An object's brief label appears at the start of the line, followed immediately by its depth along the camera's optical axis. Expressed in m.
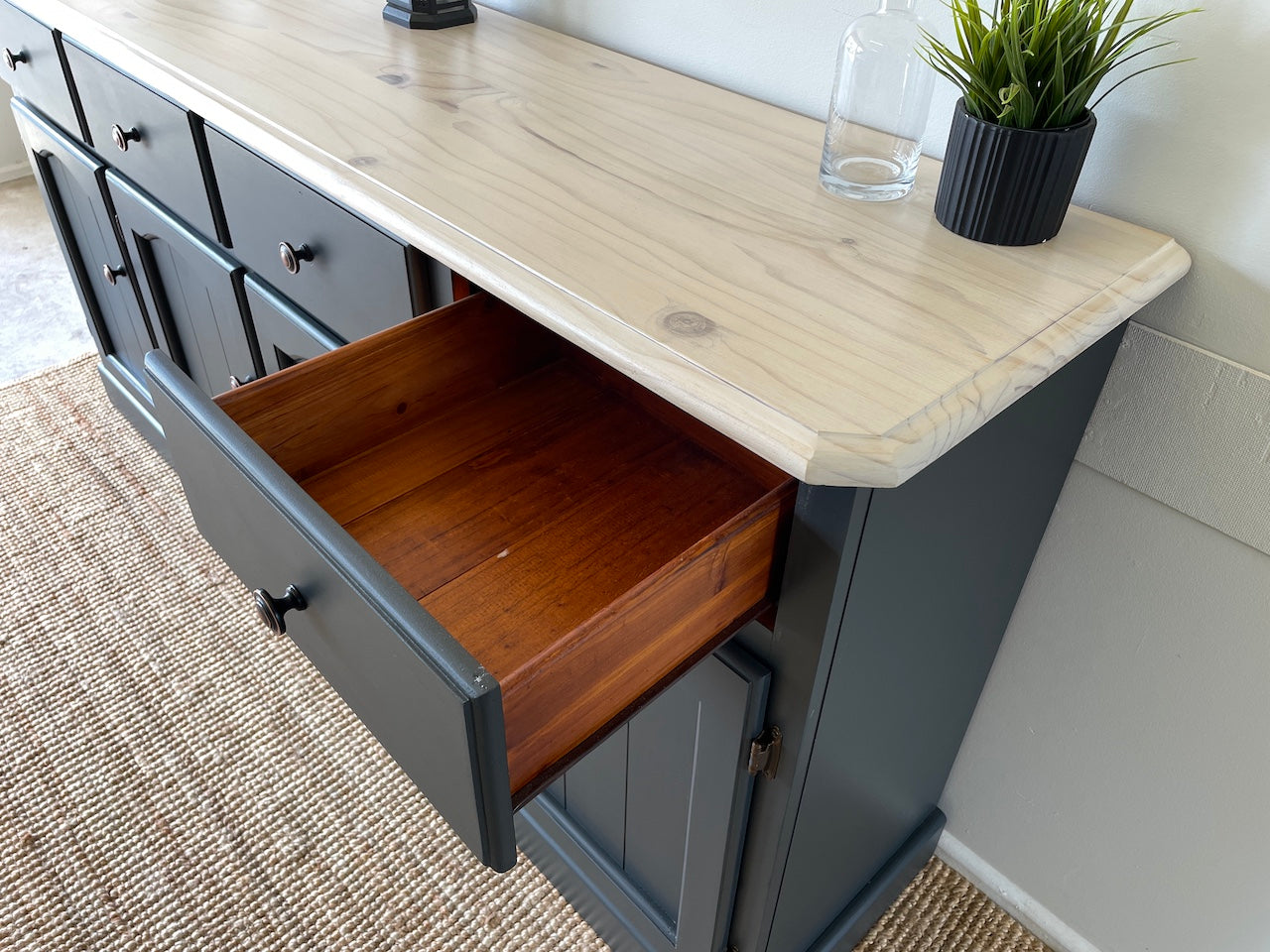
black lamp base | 1.08
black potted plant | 0.59
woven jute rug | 1.13
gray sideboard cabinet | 0.54
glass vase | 0.73
